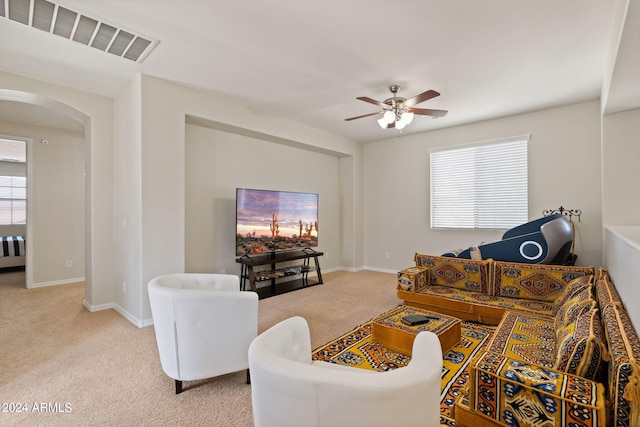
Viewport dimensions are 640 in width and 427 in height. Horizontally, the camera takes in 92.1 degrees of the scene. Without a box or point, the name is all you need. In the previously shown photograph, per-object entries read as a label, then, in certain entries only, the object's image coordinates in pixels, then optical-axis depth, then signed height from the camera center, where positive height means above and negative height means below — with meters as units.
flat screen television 4.45 -0.12
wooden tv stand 4.41 -0.90
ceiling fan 3.37 +1.15
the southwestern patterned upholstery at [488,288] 3.08 -0.85
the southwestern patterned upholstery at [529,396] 1.19 -0.76
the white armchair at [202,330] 2.00 -0.78
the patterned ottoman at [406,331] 2.39 -0.94
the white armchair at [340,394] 0.90 -0.55
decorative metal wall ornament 4.27 +0.00
